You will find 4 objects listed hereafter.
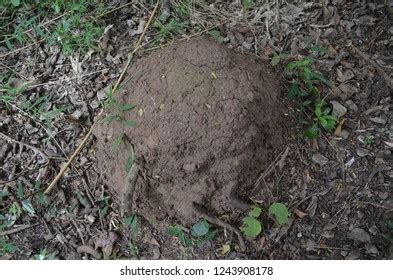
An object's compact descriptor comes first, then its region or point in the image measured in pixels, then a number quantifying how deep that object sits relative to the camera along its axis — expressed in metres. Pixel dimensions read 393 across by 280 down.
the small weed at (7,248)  2.00
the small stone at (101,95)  2.24
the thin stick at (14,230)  2.04
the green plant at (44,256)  1.96
